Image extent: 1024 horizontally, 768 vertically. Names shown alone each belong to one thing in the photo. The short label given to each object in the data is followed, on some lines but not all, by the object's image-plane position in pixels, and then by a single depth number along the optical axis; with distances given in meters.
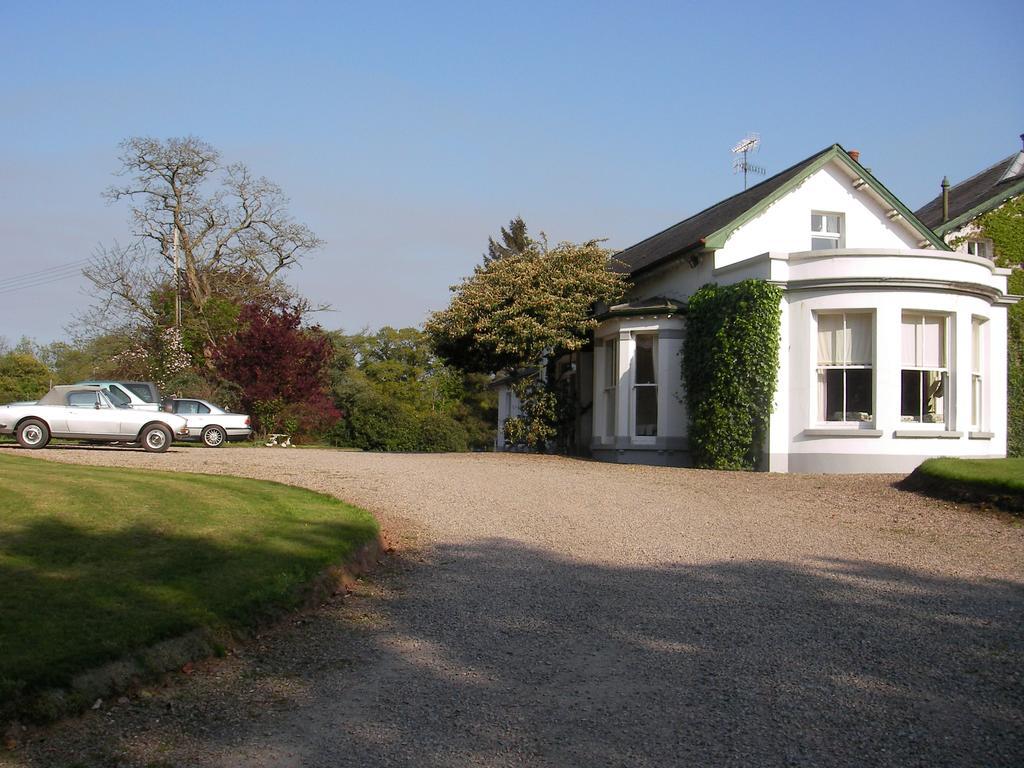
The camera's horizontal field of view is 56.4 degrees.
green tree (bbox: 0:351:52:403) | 58.88
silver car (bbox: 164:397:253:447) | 25.42
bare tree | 43.28
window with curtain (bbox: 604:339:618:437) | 22.05
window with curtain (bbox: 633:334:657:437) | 21.20
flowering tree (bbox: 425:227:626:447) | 22.14
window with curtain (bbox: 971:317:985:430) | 19.44
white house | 17.72
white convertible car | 20.30
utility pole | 40.02
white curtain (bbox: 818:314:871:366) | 18.06
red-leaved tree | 30.16
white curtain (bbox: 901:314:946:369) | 18.14
